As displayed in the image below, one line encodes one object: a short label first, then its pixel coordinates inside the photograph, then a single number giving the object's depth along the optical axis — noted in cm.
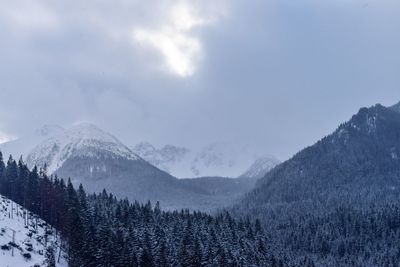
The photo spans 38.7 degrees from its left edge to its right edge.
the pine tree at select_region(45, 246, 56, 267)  13839
